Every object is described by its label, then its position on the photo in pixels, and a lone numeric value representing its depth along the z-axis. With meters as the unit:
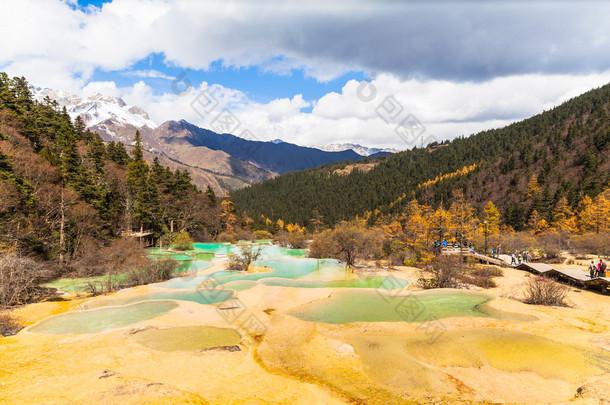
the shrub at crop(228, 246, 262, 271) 33.00
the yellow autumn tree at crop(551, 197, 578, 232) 57.67
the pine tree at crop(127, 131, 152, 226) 46.66
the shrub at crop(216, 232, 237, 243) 67.28
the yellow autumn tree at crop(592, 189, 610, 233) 49.25
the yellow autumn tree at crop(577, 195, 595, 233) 52.72
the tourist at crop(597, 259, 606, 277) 24.16
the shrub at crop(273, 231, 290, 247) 67.05
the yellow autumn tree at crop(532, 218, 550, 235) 64.04
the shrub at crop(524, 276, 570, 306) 18.31
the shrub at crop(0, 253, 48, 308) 15.77
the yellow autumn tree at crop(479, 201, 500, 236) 51.69
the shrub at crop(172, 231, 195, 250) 47.59
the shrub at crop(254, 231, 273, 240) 81.88
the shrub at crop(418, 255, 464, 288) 23.67
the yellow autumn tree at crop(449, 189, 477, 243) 36.33
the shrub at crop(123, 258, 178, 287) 24.03
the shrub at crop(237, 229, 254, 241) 74.31
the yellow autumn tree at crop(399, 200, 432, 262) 34.69
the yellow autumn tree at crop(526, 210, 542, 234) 67.93
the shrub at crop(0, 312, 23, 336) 12.24
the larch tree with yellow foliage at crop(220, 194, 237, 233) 73.69
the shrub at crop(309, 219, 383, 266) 34.75
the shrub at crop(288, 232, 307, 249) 63.97
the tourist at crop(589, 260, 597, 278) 24.00
